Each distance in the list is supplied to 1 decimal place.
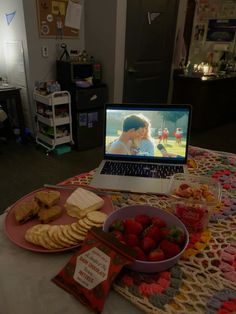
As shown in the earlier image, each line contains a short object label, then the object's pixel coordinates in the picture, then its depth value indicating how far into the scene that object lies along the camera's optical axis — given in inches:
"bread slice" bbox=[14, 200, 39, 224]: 29.2
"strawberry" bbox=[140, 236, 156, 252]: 23.5
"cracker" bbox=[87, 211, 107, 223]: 28.3
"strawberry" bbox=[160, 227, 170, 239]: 24.8
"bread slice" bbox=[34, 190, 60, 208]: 31.4
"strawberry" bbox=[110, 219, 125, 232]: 25.3
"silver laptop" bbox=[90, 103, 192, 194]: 43.1
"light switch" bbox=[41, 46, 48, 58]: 113.2
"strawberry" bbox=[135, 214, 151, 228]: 26.4
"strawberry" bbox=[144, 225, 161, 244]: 24.3
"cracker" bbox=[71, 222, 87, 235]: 26.6
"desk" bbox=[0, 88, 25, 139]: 113.3
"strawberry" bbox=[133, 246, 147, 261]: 22.8
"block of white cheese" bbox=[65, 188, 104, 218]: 30.2
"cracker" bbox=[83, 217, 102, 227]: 27.6
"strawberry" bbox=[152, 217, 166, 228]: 26.2
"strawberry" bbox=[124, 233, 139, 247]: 23.8
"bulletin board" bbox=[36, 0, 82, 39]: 107.3
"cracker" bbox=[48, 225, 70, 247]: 25.7
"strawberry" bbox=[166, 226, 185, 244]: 24.3
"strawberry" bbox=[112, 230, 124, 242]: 24.1
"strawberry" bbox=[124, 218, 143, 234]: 24.9
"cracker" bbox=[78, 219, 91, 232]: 27.1
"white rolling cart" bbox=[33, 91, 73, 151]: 107.3
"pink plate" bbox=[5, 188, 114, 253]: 25.9
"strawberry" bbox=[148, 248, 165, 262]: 22.9
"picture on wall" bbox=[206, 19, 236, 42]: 148.3
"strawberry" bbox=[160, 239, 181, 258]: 23.5
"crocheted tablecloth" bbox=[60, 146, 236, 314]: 21.1
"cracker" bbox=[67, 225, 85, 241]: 26.1
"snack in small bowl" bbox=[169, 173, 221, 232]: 29.0
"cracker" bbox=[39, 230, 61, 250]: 25.5
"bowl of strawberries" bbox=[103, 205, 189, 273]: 23.0
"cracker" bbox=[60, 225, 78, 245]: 25.8
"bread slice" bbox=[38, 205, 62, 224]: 29.4
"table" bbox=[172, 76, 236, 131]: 133.0
